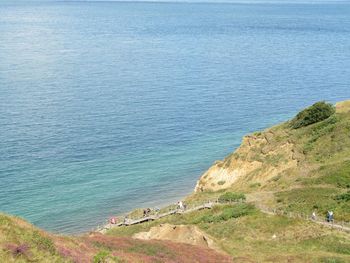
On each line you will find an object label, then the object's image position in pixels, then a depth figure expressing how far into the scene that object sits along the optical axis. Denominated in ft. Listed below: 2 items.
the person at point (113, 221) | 187.10
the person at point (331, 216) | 141.08
